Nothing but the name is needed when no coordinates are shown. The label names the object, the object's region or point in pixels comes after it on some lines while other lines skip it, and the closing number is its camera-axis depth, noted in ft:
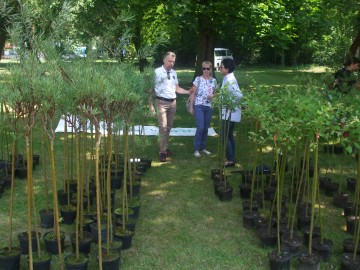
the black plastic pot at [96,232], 13.78
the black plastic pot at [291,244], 13.07
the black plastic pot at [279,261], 12.30
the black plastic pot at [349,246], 13.15
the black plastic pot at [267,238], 13.80
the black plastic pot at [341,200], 17.47
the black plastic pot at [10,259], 11.71
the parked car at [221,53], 114.73
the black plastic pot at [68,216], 15.46
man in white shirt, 21.95
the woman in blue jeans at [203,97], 22.63
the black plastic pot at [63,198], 17.20
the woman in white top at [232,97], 18.76
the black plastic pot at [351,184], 19.53
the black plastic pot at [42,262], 11.72
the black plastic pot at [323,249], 13.00
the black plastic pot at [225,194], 17.98
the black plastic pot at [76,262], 11.57
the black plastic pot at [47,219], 14.99
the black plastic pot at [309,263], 12.15
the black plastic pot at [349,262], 12.12
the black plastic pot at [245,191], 18.28
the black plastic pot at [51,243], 12.95
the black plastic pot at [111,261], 11.85
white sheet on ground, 30.22
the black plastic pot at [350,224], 14.99
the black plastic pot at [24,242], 12.86
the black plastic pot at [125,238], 13.48
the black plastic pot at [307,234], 14.03
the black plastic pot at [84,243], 13.01
